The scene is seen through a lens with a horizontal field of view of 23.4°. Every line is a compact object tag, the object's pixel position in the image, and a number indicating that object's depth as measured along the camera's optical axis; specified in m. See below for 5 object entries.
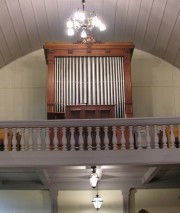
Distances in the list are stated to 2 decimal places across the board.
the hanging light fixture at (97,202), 11.35
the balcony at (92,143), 8.41
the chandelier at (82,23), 8.82
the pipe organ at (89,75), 10.90
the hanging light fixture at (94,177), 9.84
